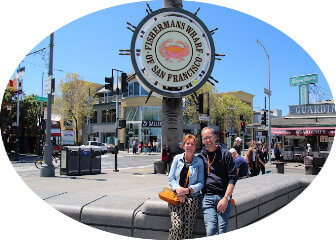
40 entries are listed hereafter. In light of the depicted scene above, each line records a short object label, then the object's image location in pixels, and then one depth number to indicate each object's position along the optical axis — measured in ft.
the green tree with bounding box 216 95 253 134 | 112.27
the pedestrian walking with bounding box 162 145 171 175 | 42.29
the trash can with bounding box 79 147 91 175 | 44.25
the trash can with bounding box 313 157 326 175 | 33.81
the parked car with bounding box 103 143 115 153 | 115.34
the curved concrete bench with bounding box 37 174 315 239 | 13.97
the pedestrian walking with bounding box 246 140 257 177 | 28.32
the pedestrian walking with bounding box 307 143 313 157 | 65.99
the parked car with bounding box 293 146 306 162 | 71.74
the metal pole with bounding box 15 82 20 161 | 73.37
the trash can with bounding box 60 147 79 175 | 42.42
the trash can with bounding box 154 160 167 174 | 44.16
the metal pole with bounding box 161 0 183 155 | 41.19
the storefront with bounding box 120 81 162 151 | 124.57
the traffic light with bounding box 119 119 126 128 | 54.24
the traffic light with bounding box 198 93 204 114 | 39.45
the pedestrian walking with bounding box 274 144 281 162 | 67.82
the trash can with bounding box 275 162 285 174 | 36.79
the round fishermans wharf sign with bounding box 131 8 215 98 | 29.50
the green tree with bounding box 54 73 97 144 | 119.44
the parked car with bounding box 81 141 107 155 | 110.86
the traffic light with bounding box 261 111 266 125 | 70.22
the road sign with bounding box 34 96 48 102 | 44.51
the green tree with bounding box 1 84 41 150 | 90.67
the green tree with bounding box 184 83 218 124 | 93.89
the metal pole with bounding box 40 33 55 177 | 40.47
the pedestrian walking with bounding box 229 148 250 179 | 22.70
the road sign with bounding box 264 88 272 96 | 61.63
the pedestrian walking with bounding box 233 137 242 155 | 30.45
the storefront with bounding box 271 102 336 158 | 59.62
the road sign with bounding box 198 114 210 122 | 38.81
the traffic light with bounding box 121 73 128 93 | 42.50
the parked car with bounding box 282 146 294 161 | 73.80
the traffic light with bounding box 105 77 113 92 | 47.75
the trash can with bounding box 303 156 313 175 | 33.98
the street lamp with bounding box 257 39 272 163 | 61.82
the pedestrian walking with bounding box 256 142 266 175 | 31.30
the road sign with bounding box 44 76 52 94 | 39.65
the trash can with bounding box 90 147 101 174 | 46.07
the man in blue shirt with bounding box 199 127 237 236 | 11.93
